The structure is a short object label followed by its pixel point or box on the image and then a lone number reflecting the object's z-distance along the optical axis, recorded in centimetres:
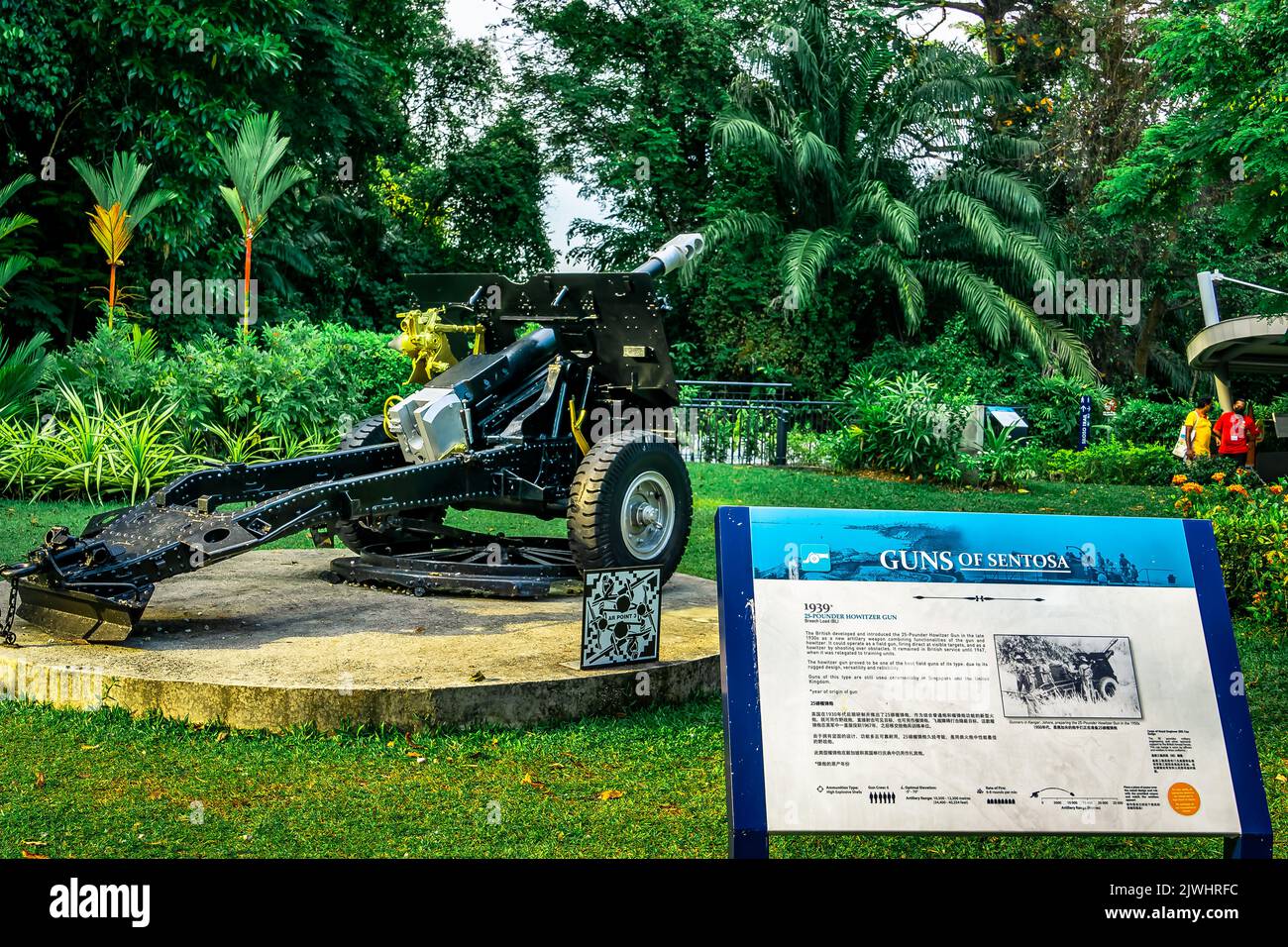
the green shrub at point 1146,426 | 2383
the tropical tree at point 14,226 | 1099
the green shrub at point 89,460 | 1120
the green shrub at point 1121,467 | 1791
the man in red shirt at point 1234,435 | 1812
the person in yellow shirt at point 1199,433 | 1867
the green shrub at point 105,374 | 1238
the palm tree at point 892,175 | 2517
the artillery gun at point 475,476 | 511
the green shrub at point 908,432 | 1514
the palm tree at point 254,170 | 1647
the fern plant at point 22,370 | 958
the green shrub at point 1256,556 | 740
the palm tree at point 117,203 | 1541
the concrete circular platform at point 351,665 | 457
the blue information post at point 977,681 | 281
